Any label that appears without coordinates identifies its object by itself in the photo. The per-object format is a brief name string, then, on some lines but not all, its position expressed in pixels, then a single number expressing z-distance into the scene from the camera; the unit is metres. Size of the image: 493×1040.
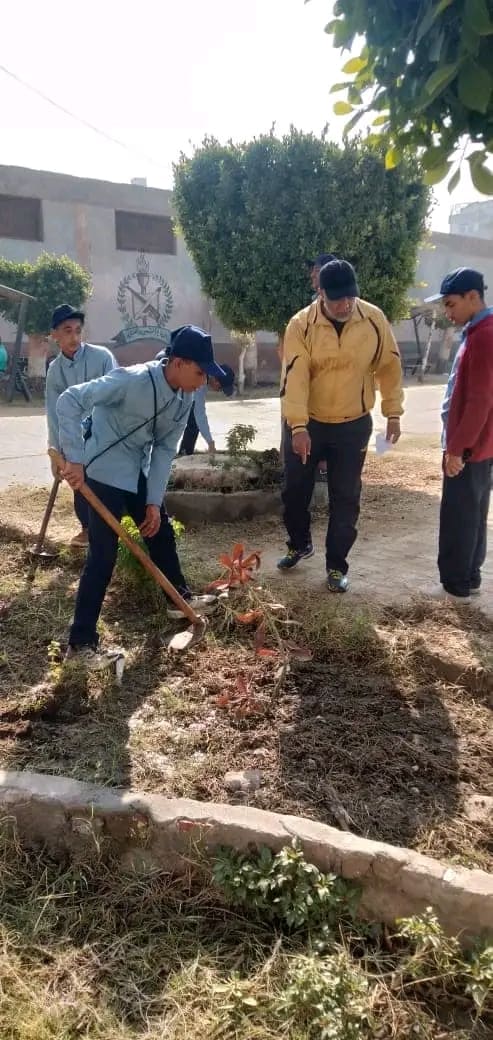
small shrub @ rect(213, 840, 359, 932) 1.85
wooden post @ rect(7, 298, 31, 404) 14.18
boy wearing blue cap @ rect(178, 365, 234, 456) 6.62
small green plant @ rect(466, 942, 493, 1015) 1.64
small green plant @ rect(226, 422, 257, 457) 6.17
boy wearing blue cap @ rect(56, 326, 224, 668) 3.01
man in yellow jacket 3.69
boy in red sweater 3.51
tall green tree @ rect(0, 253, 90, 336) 16.62
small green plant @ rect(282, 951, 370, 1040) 1.56
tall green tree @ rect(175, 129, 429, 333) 6.33
